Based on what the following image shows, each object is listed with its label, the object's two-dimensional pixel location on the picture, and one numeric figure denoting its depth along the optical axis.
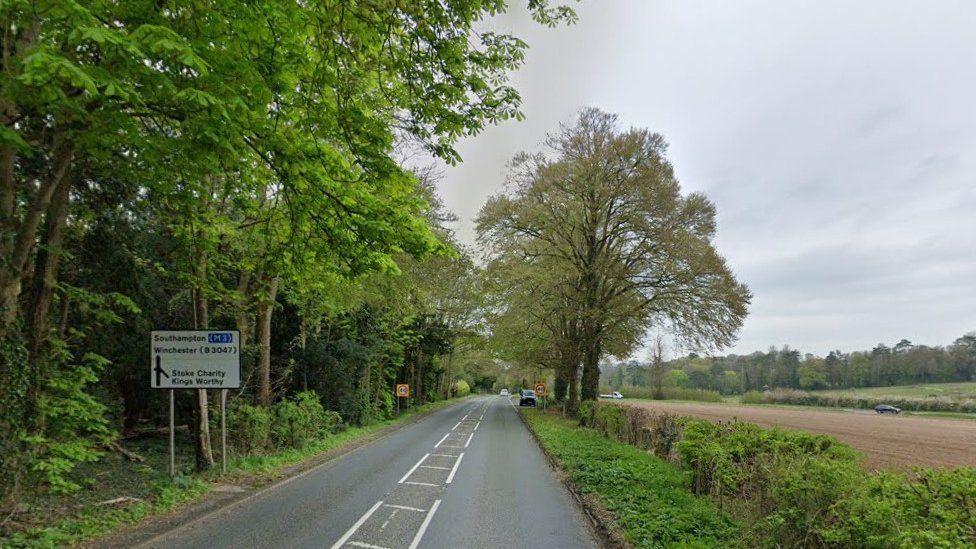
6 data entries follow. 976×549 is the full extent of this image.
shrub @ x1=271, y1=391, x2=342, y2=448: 15.23
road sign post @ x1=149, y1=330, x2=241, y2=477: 10.52
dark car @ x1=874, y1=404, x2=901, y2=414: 67.39
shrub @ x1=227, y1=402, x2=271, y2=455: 13.48
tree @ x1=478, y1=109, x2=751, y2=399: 23.52
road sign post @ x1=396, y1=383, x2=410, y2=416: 29.94
